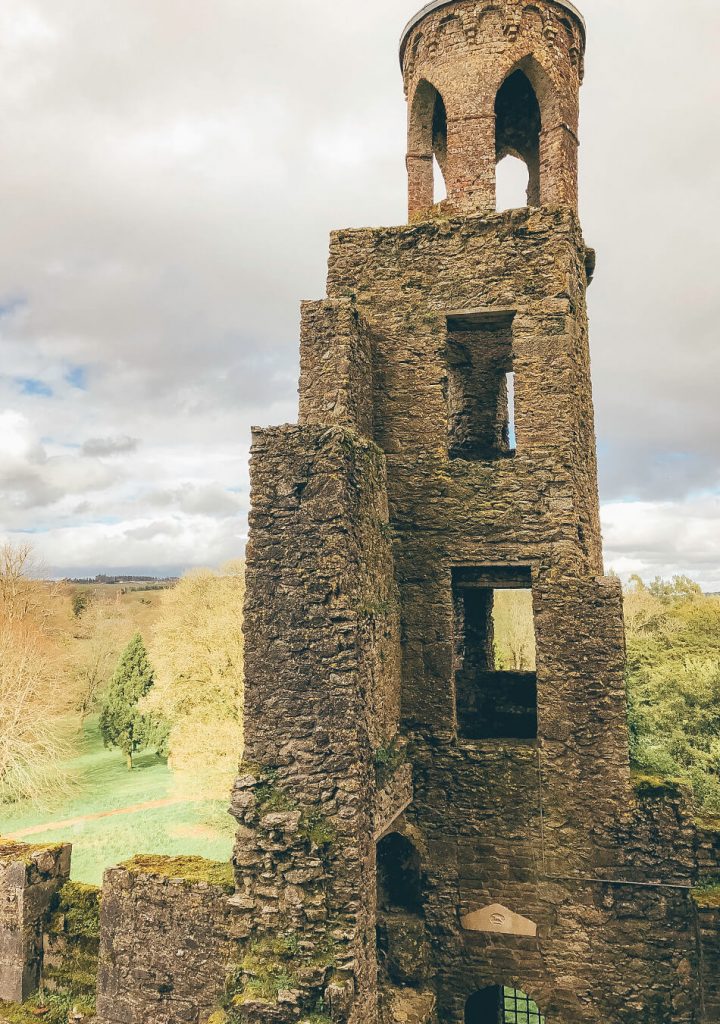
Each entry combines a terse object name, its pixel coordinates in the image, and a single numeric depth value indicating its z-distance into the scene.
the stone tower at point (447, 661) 6.55
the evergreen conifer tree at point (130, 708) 28.14
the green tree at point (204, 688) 17.56
